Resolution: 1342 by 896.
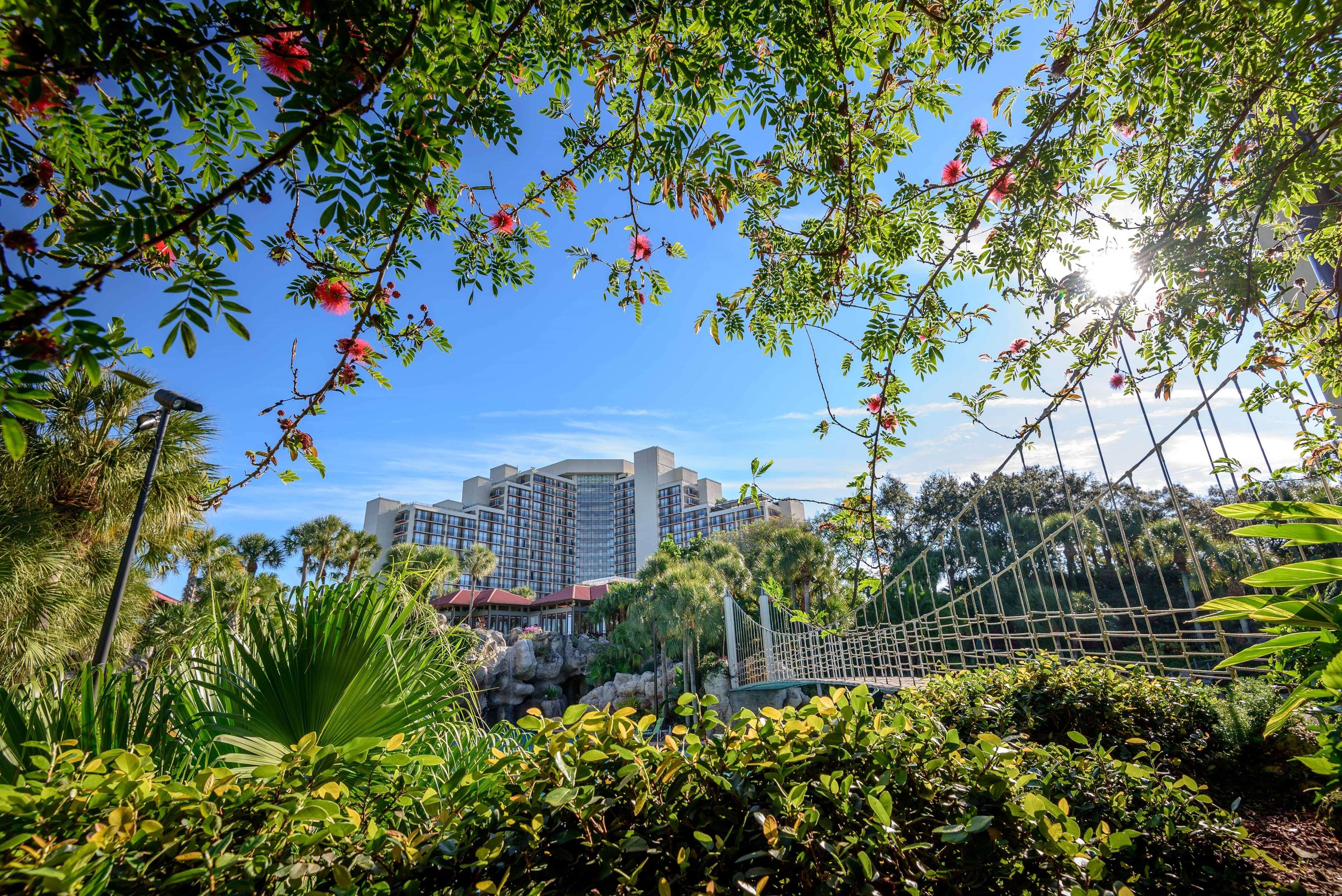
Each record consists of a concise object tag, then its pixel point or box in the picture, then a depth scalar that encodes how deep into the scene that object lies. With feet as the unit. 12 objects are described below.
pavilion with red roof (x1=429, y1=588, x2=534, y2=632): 105.60
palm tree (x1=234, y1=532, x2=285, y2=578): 95.45
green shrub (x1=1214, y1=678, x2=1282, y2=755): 9.01
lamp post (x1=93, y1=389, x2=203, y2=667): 18.22
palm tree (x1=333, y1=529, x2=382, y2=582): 86.38
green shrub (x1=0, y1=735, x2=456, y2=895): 2.46
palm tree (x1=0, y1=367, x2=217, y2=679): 21.94
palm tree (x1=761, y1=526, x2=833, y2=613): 67.31
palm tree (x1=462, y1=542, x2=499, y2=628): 108.27
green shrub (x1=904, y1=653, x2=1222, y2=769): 9.08
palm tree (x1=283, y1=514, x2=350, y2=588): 93.04
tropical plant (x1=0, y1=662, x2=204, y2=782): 4.54
